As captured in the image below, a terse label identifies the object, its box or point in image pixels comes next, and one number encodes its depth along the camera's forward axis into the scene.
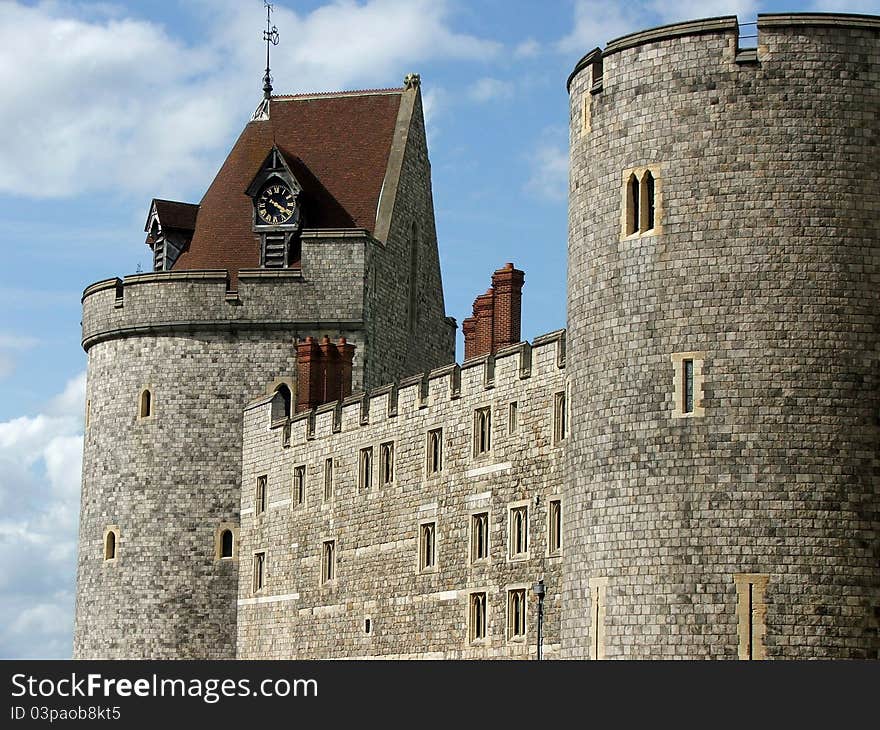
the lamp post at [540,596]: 46.09
